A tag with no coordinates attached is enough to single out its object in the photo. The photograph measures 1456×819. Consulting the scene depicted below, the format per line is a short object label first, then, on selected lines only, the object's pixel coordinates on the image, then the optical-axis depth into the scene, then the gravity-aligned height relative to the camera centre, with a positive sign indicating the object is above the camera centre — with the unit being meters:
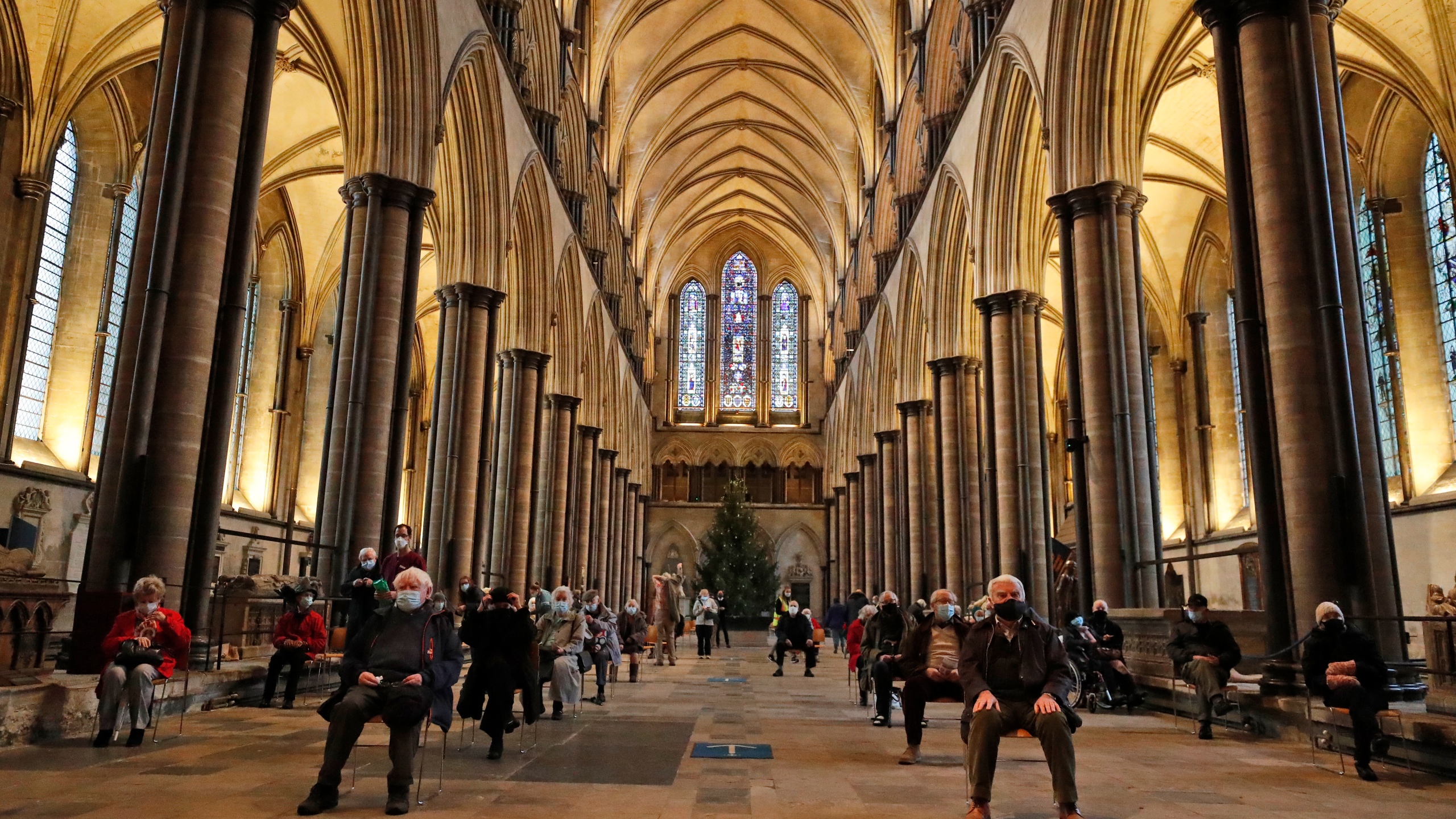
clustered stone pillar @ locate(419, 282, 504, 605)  14.90 +2.56
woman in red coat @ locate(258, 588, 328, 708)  8.16 -0.31
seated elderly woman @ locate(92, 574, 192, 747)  5.85 -0.32
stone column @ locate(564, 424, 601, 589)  26.86 +3.01
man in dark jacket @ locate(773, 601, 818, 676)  14.69 -0.42
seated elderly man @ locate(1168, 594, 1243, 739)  7.35 -0.31
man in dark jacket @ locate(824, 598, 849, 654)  18.00 -0.16
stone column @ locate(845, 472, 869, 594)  31.86 +2.49
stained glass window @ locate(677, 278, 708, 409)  41.50 +10.40
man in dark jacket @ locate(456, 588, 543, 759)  6.07 -0.32
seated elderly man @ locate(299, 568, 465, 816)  4.21 -0.35
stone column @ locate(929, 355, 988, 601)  18.95 +2.77
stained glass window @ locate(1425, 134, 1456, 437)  16.42 +6.13
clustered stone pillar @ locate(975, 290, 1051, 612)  15.28 +2.67
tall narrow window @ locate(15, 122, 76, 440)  16.50 +4.97
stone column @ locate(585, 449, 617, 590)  29.53 +2.80
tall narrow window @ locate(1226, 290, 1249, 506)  22.39 +4.47
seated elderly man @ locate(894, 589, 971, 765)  5.88 -0.33
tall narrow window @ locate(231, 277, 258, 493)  23.59 +5.05
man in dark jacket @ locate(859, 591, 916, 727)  7.68 -0.32
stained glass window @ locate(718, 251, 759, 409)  41.56 +10.97
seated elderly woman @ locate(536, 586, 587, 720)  7.70 -0.32
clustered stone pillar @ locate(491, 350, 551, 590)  18.98 +2.73
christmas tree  34.41 +1.54
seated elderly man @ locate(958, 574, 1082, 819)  4.13 -0.32
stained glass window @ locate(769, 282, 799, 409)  41.47 +10.27
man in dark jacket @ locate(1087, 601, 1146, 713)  9.36 -0.47
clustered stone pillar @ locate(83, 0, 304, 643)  7.53 +2.31
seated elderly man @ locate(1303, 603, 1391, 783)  5.49 -0.33
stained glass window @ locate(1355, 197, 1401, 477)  17.08 +4.92
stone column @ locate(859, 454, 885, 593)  29.50 +2.79
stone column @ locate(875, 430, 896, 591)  27.06 +2.83
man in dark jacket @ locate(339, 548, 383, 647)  8.17 +0.12
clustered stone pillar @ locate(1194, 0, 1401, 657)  7.36 +2.30
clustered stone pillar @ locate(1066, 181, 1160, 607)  11.14 +2.43
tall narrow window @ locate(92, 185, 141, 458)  17.69 +5.24
